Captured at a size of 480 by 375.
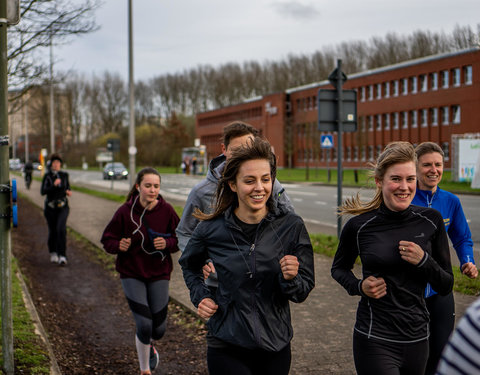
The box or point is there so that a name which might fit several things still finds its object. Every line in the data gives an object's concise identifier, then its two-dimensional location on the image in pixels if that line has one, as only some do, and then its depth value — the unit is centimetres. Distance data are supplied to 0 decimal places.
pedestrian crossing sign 2815
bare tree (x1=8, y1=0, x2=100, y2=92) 1186
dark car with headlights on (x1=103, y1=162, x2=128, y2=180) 5309
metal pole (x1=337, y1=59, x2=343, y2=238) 1109
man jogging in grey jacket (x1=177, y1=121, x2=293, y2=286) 400
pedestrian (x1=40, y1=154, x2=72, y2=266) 1070
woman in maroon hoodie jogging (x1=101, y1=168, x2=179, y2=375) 508
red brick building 5194
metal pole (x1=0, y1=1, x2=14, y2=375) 463
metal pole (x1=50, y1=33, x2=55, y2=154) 3242
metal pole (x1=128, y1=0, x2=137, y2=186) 2061
